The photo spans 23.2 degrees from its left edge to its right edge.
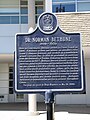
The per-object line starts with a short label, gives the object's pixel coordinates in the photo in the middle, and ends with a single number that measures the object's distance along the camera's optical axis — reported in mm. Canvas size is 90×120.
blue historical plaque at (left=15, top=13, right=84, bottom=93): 4337
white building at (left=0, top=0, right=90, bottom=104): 11007
